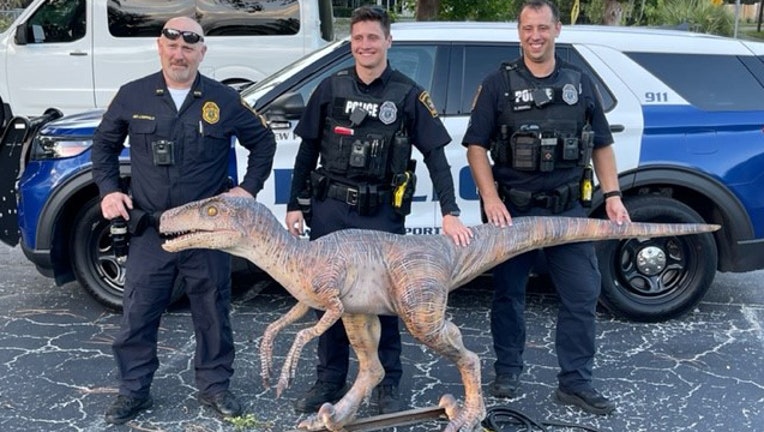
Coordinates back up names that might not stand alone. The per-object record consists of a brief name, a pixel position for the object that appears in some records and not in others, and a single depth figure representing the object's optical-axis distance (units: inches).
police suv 199.3
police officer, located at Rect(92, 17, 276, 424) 146.6
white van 393.4
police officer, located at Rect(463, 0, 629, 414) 151.3
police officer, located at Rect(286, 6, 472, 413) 142.8
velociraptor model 124.3
